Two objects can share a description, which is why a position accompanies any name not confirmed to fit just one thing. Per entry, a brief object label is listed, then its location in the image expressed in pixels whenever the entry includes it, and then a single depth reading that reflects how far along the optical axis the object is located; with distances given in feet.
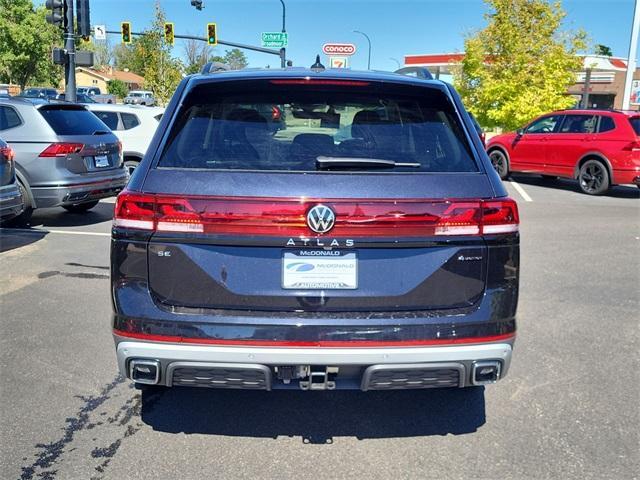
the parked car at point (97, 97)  124.34
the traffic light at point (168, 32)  92.53
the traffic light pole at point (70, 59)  49.39
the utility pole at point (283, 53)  104.43
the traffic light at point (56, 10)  47.55
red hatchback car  39.14
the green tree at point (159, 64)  118.29
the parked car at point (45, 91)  114.92
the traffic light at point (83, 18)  50.42
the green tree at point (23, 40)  172.45
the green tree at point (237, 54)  405.18
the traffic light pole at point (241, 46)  94.53
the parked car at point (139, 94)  187.06
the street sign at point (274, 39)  96.53
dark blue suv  8.26
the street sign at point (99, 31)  95.96
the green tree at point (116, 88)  231.16
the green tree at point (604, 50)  316.97
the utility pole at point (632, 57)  61.36
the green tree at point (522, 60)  61.21
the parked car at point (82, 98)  78.61
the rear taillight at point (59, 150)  26.27
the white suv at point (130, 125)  38.75
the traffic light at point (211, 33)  94.15
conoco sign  68.64
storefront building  162.81
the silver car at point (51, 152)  26.30
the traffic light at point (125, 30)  92.79
